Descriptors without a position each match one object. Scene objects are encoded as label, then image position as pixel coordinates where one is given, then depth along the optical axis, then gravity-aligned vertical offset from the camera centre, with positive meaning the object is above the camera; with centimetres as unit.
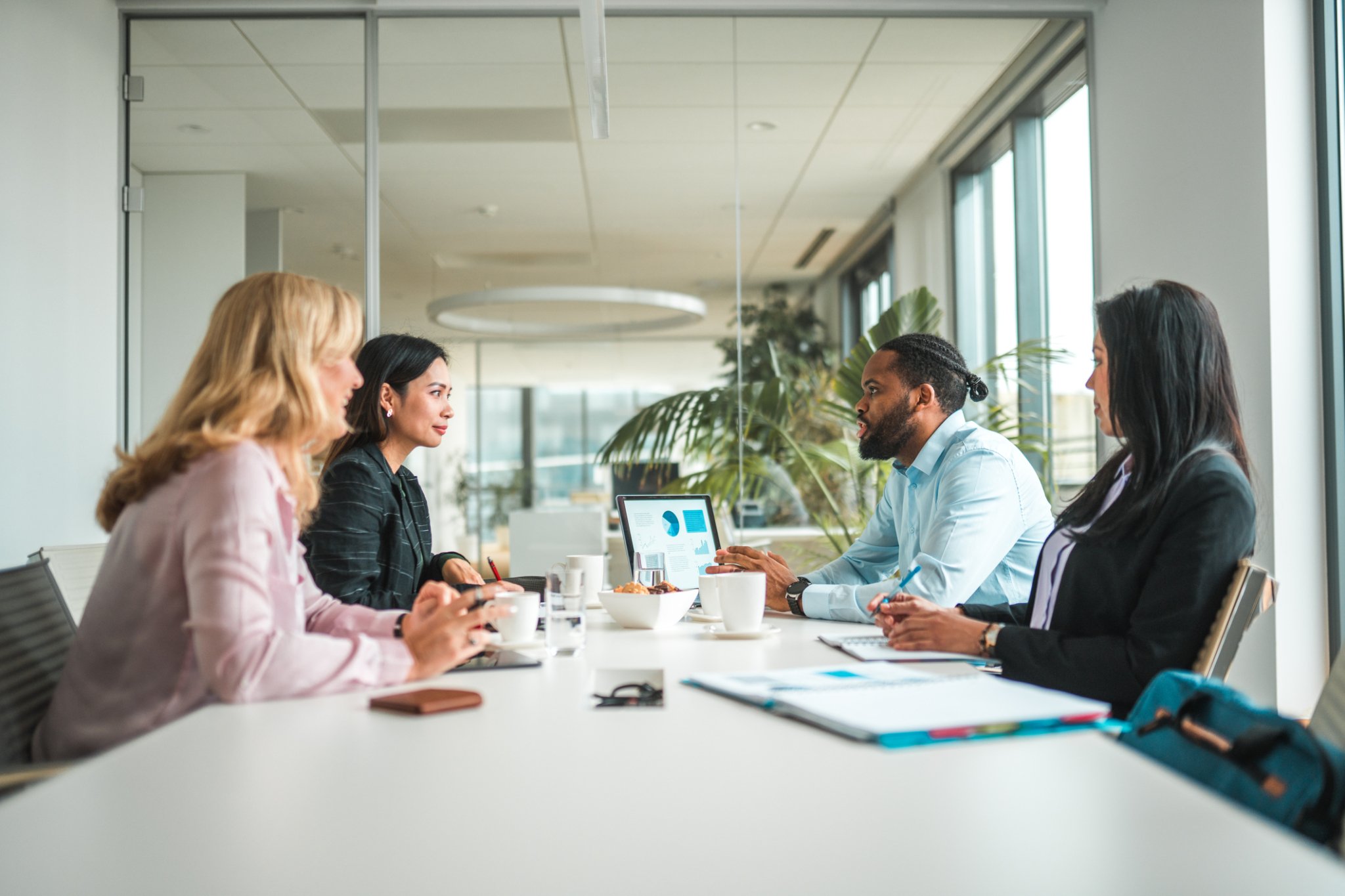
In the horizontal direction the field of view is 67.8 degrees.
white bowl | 186 -26
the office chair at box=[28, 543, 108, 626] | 244 -25
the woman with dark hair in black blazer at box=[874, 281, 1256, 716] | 147 -10
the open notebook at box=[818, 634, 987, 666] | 156 -30
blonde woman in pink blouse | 119 -11
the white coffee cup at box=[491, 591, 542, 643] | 164 -25
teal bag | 88 -27
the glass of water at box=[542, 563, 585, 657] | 157 -21
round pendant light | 432 +70
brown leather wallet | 116 -27
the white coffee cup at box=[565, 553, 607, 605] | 219 -22
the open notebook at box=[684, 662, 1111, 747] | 102 -26
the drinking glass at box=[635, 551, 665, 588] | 200 -22
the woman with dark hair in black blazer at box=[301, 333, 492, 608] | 219 -5
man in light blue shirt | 210 -9
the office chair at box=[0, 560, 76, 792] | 132 -25
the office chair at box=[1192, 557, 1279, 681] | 142 -21
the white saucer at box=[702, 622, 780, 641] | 178 -30
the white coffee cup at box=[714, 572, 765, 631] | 175 -23
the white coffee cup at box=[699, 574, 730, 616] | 195 -25
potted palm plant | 422 +18
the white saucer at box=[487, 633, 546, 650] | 166 -29
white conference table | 71 -28
